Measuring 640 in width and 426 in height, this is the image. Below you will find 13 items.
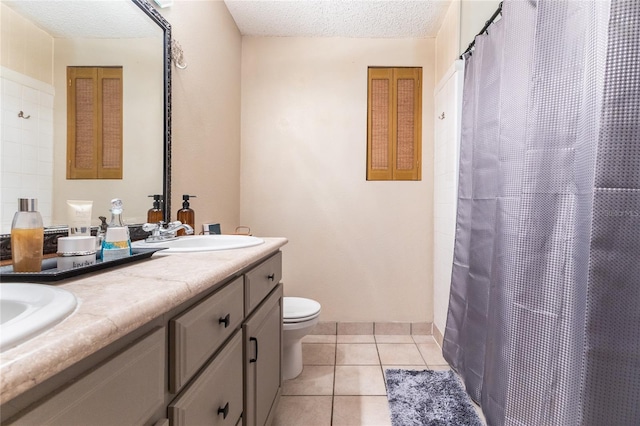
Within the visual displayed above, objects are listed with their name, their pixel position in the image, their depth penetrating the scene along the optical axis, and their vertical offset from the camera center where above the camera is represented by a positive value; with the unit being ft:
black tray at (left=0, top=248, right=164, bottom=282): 2.12 -0.54
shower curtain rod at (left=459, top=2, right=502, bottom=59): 4.92 +2.92
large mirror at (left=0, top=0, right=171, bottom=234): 2.67 +1.02
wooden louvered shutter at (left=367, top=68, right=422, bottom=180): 8.38 +2.03
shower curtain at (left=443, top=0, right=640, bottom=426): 2.51 -0.12
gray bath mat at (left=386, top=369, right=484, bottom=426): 5.07 -3.40
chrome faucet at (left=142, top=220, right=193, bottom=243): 4.21 -0.45
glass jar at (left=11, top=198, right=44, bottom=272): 2.25 -0.32
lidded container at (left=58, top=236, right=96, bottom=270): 2.41 -0.44
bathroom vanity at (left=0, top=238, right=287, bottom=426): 1.15 -0.80
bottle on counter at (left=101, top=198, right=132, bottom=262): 2.95 -0.44
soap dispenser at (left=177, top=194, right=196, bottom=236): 5.17 -0.27
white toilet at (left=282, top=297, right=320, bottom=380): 5.85 -2.32
